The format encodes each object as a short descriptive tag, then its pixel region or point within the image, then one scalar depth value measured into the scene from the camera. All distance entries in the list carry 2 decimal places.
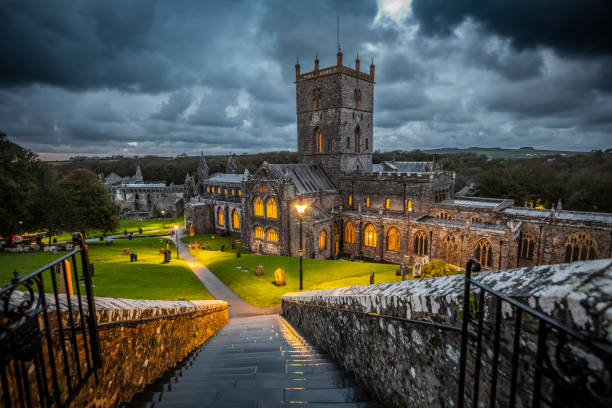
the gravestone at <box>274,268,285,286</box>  23.09
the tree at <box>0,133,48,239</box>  25.81
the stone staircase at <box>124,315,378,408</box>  4.23
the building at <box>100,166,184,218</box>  75.81
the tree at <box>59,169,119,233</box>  37.19
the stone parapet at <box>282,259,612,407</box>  1.80
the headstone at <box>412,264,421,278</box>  23.75
